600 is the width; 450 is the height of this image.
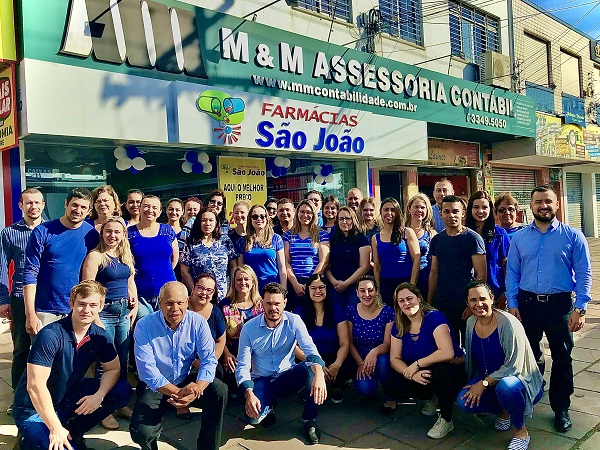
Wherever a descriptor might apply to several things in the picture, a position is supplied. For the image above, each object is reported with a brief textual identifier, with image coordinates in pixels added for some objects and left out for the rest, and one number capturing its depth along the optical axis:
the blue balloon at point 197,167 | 7.68
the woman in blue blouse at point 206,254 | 4.26
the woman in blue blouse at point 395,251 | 4.35
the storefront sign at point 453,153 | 12.39
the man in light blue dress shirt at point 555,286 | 3.34
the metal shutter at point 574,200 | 19.19
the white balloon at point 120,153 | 6.82
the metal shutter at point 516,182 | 15.27
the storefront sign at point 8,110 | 5.48
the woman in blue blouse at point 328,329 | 3.96
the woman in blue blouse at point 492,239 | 4.25
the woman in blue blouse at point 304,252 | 4.57
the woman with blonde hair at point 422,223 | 4.43
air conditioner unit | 13.22
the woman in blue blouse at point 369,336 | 3.77
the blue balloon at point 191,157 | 7.57
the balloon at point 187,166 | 7.62
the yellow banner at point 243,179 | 8.06
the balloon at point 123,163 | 6.89
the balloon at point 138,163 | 6.98
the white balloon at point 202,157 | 7.62
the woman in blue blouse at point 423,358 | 3.37
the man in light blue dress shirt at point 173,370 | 3.05
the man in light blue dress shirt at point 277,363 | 3.37
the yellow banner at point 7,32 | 5.39
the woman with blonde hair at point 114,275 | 3.56
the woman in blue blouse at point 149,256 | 3.97
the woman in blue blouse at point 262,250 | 4.38
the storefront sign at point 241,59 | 5.73
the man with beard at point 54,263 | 3.41
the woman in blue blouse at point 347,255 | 4.46
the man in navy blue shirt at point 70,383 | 2.73
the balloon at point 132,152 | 6.90
